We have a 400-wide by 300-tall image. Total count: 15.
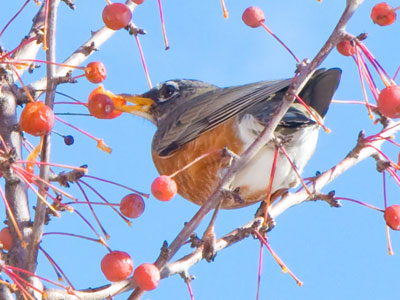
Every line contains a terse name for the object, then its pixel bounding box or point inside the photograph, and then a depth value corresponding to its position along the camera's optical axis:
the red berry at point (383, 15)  4.18
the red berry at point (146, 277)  4.18
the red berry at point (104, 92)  4.30
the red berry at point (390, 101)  4.17
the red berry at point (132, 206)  4.23
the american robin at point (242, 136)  4.44
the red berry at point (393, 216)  4.27
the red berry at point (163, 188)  4.22
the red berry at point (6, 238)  4.23
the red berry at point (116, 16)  4.25
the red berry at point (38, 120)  4.19
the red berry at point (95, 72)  4.23
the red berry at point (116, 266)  4.20
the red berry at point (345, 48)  4.19
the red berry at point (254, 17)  4.25
